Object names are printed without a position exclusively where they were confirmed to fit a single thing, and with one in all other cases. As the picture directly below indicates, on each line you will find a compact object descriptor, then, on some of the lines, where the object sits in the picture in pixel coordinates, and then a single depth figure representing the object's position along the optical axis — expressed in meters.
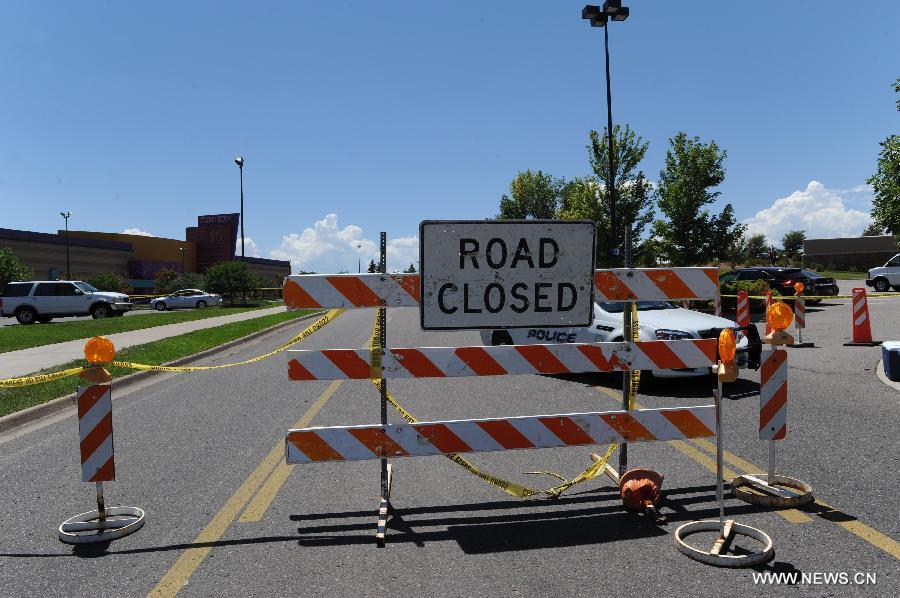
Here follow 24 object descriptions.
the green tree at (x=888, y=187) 20.00
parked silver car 47.09
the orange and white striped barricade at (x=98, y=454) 4.23
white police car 8.55
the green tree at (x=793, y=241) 122.69
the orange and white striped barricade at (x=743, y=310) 12.42
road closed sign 4.44
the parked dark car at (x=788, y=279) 25.22
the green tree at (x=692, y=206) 31.77
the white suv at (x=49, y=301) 29.47
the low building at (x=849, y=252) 86.06
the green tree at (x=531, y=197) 86.25
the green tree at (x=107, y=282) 57.38
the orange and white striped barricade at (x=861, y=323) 13.65
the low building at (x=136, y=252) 64.19
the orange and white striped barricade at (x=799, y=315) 13.94
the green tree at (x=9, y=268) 48.81
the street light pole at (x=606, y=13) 20.88
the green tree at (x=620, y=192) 35.91
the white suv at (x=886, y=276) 33.41
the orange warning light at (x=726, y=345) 3.88
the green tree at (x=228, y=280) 49.66
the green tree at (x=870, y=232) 116.54
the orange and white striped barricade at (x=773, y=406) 4.66
